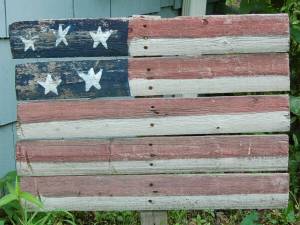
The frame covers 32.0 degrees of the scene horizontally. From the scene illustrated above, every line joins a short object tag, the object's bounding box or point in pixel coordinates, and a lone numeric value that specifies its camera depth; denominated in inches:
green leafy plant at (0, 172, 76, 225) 94.0
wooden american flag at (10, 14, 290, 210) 90.0
